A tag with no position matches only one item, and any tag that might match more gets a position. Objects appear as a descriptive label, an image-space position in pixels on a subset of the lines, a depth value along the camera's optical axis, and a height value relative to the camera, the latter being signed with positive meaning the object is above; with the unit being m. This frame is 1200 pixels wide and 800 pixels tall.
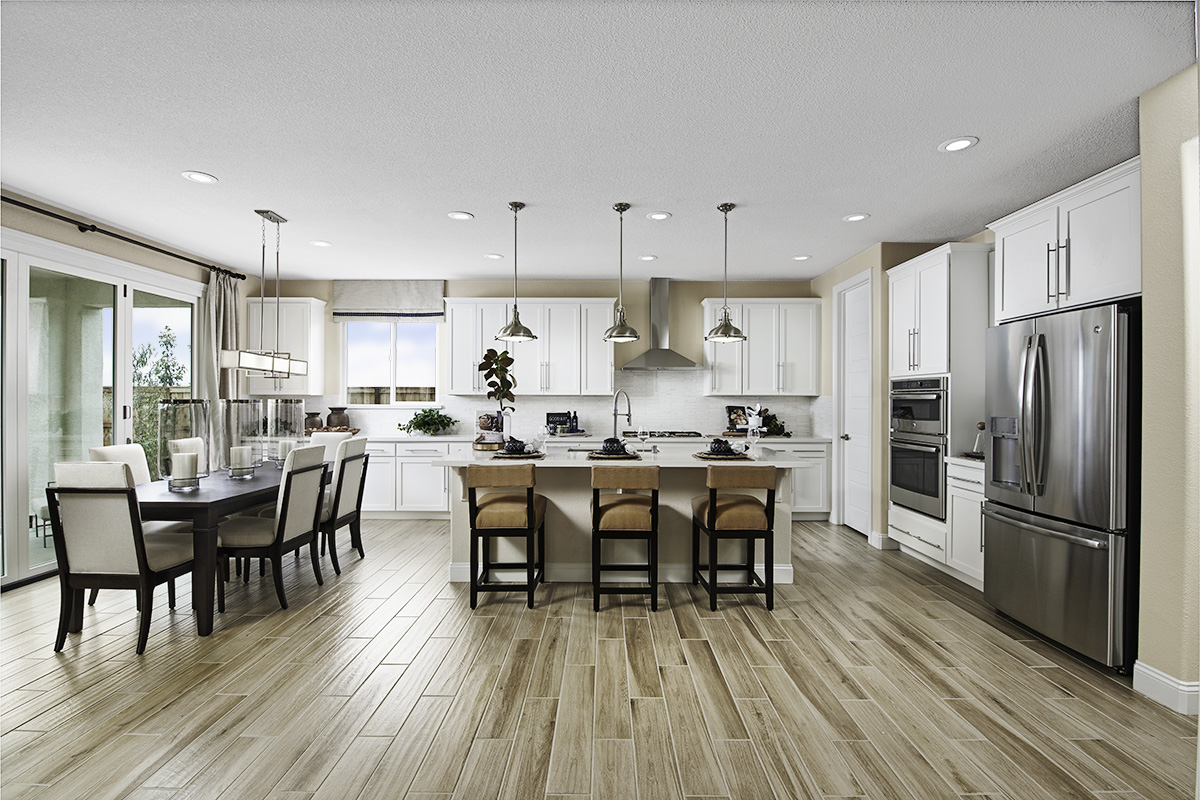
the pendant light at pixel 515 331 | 4.39 +0.51
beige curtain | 6.00 +0.67
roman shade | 6.83 +1.13
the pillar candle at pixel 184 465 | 3.63 -0.40
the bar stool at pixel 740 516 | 3.69 -0.70
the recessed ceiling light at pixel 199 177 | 3.58 +1.34
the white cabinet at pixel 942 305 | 4.38 +0.74
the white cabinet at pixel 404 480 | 6.48 -0.85
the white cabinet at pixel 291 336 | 6.62 +0.71
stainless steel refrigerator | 2.76 -0.38
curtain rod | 3.91 +1.26
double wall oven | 4.42 -0.32
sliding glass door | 4.12 +0.21
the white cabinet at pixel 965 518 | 3.99 -0.78
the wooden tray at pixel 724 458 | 4.09 -0.37
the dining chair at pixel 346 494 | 4.55 -0.75
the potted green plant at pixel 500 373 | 4.47 +0.21
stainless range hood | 6.79 +0.99
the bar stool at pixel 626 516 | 3.68 -0.70
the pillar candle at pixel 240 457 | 4.13 -0.39
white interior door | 5.62 +0.04
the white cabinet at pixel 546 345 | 6.67 +0.63
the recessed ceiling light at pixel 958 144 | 3.09 +1.35
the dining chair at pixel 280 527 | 3.71 -0.80
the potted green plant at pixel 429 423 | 6.66 -0.24
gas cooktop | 6.52 -0.35
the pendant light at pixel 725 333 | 4.41 +0.51
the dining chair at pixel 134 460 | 3.74 -0.43
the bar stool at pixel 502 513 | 3.68 -0.68
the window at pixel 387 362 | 6.93 +0.44
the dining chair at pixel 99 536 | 3.03 -0.70
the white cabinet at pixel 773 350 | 6.70 +0.59
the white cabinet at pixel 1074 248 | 2.82 +0.82
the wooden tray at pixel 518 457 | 4.11 -0.38
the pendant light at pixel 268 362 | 4.11 +0.28
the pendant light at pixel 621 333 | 4.48 +0.52
